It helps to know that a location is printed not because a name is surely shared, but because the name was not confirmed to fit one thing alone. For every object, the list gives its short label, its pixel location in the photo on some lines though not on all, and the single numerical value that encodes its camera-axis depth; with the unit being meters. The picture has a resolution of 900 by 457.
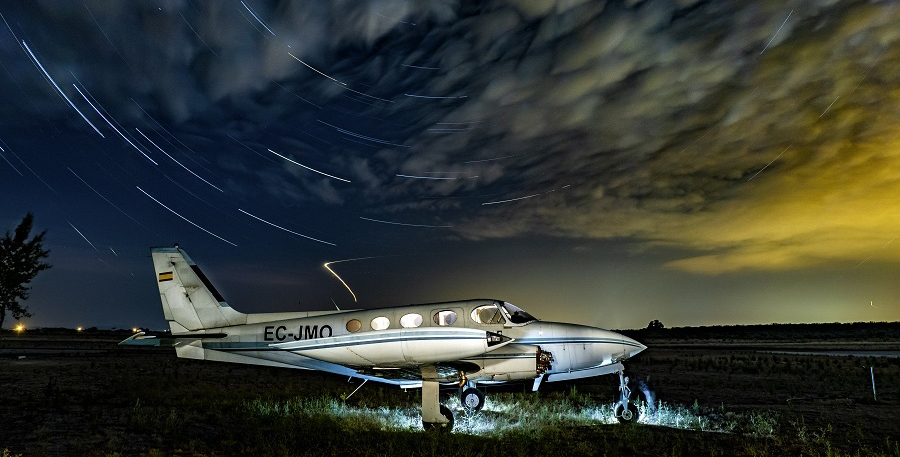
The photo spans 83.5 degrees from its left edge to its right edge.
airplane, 13.05
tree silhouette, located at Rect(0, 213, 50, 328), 50.25
